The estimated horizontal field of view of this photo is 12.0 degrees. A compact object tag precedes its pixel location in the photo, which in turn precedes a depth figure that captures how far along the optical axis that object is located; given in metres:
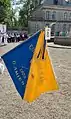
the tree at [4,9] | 58.91
